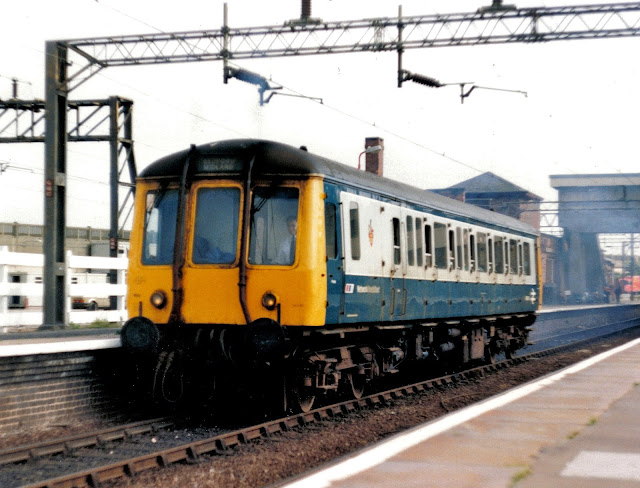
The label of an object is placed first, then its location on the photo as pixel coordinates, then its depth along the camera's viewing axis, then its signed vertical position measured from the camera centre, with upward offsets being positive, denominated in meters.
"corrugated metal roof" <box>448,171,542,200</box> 80.06 +9.99
